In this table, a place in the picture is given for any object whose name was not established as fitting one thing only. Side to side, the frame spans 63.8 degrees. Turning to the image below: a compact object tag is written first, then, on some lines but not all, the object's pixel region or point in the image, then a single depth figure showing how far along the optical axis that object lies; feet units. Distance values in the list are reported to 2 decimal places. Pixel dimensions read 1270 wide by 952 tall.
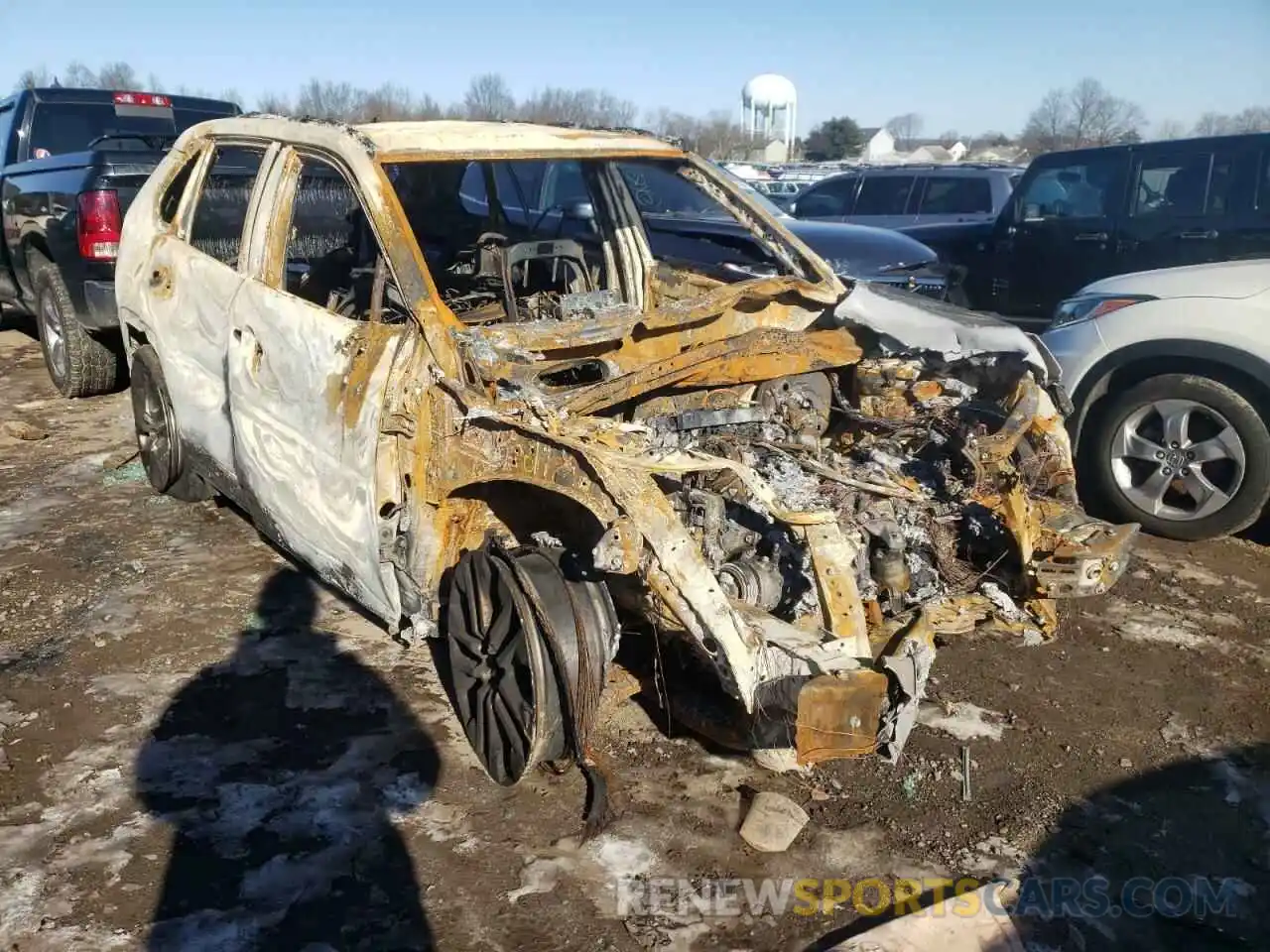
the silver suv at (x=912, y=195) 37.24
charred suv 9.15
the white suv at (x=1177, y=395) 14.96
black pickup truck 20.24
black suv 23.52
